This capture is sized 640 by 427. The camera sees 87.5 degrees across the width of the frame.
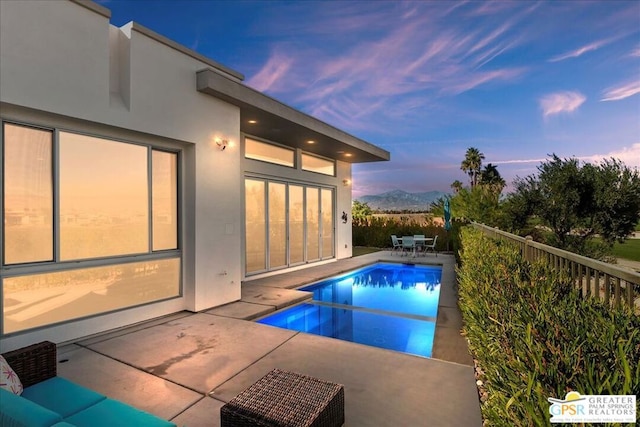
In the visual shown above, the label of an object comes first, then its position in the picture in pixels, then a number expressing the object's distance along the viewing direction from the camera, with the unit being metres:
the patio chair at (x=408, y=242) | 14.33
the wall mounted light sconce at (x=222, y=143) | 6.25
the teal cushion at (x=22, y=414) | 1.52
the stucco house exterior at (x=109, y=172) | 4.08
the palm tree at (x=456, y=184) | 33.66
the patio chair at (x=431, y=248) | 15.04
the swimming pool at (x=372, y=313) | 5.34
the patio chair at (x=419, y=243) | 14.54
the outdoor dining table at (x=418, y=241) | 14.39
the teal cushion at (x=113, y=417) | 2.01
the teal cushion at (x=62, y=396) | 2.24
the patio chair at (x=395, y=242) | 15.18
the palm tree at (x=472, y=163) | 41.84
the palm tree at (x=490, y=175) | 42.57
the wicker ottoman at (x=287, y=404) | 2.24
